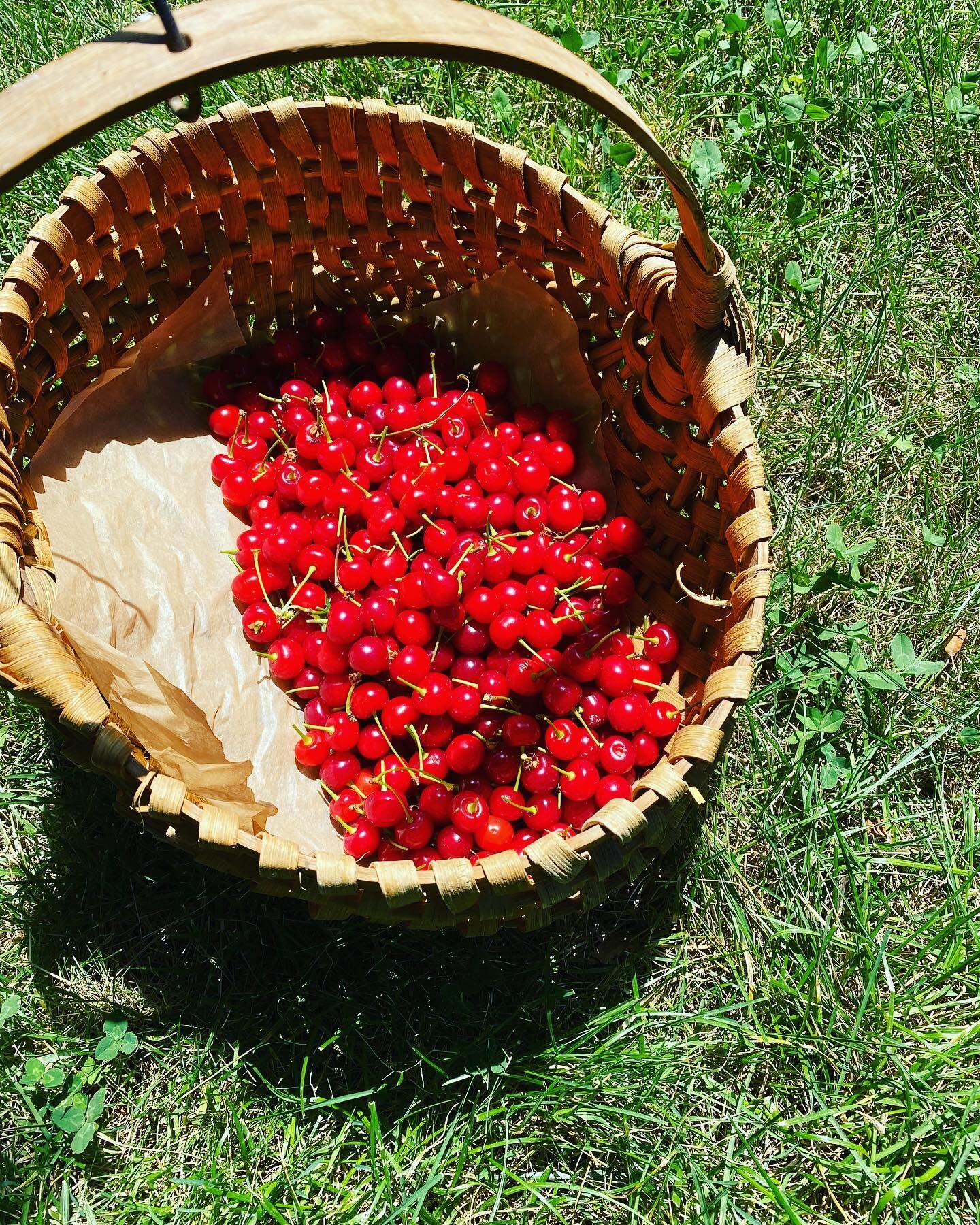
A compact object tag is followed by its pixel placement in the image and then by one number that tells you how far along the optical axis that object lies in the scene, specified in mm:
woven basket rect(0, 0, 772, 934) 735
